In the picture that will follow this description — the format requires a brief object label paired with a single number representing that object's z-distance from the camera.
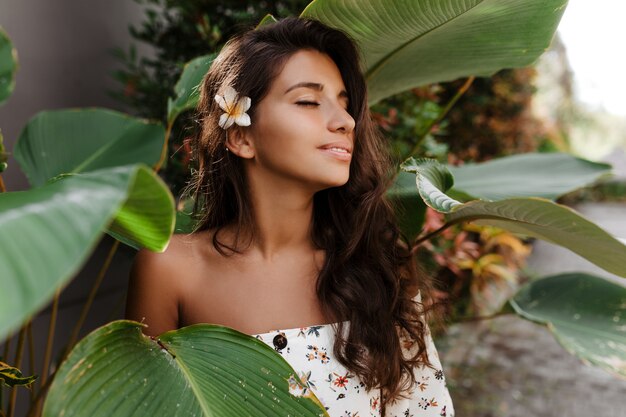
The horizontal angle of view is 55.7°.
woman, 1.20
